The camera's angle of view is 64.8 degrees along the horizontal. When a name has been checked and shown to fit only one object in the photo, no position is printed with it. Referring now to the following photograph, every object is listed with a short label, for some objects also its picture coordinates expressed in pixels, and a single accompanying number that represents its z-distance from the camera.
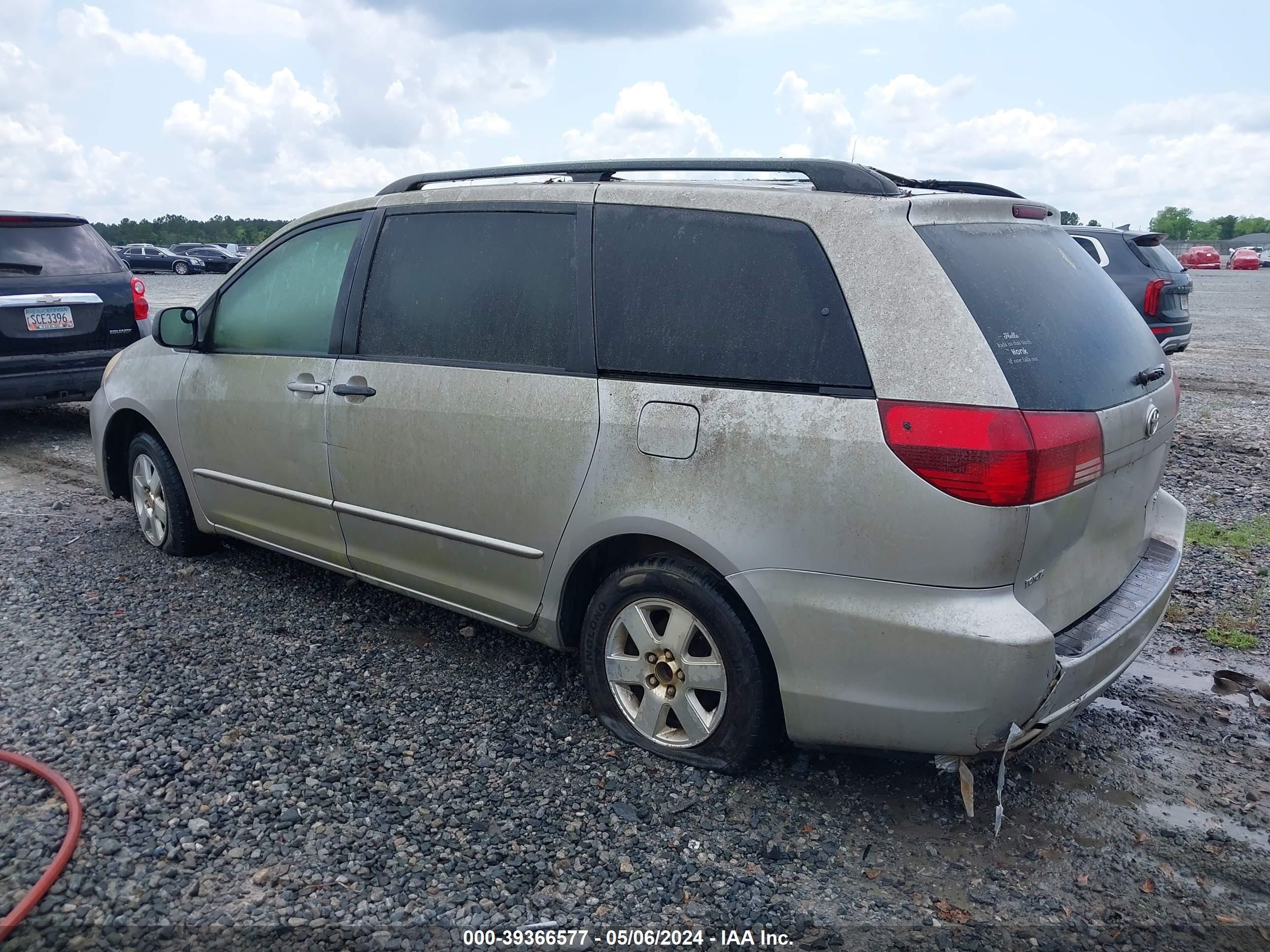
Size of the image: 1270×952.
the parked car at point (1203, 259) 53.50
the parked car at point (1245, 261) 52.66
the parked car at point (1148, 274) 10.94
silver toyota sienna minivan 2.62
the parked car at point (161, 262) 44.38
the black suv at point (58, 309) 7.69
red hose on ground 2.47
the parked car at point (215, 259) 47.50
